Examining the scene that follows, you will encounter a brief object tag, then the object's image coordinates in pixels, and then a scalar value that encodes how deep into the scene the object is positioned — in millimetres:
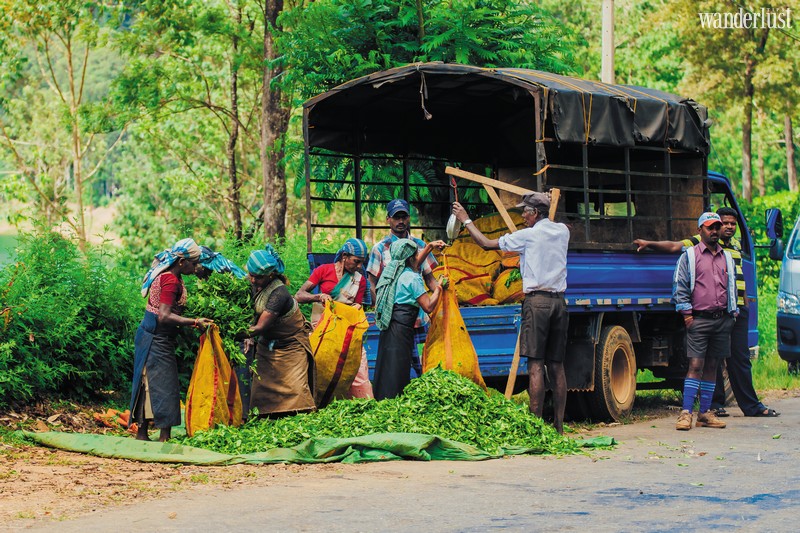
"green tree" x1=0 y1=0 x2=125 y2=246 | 25641
